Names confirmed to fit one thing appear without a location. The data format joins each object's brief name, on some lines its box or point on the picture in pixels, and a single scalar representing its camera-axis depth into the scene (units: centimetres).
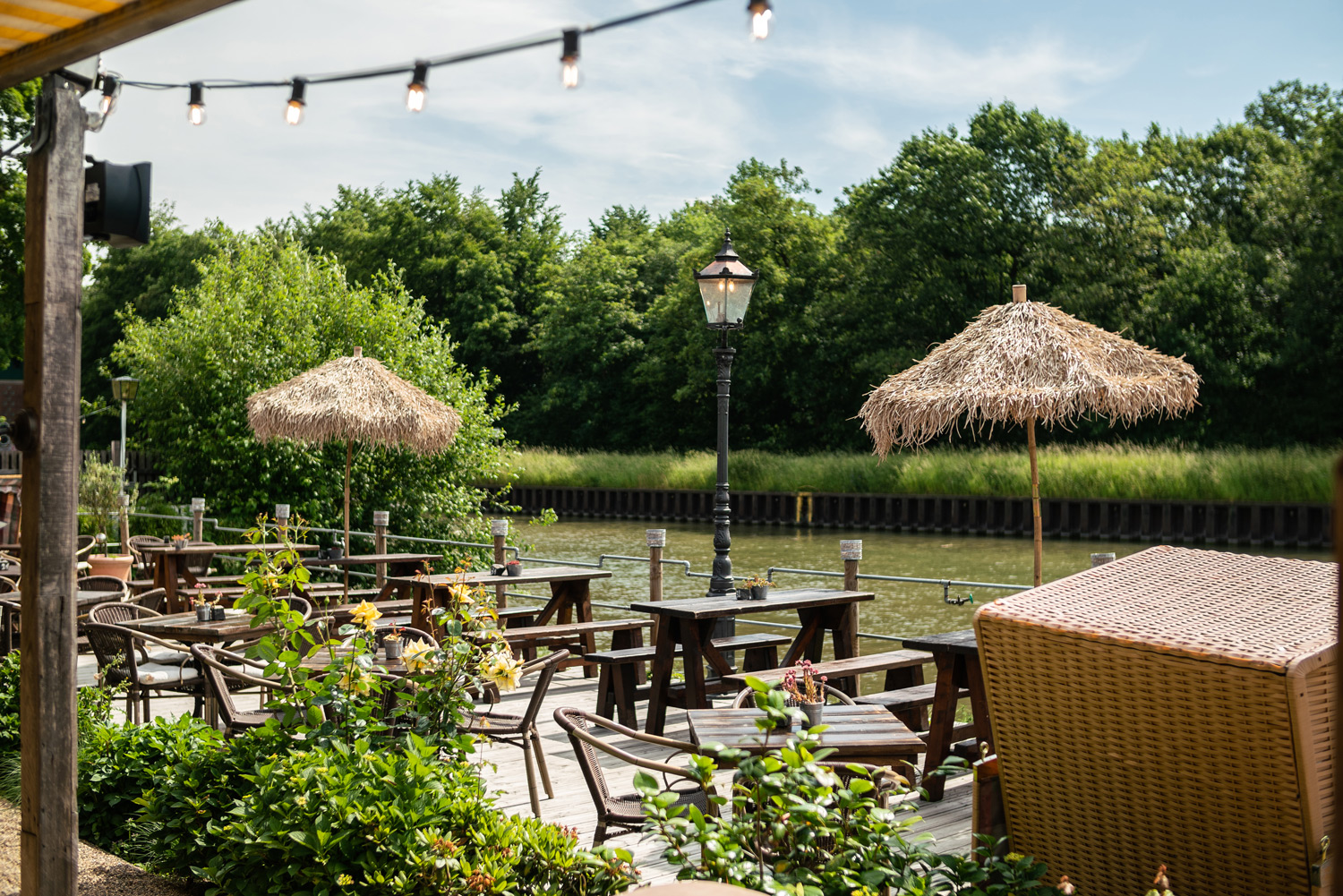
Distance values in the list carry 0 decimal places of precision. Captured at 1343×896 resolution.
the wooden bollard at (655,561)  818
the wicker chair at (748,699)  451
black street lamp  859
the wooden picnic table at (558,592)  814
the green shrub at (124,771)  445
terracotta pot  1183
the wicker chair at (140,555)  1190
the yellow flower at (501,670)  407
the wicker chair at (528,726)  471
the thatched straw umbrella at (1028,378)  661
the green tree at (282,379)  1642
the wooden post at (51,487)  354
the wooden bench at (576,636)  733
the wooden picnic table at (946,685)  532
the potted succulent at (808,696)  378
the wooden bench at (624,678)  675
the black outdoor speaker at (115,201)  373
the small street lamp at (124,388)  1655
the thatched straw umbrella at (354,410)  1066
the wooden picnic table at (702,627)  646
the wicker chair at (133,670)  561
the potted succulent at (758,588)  717
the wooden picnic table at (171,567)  1014
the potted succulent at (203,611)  632
